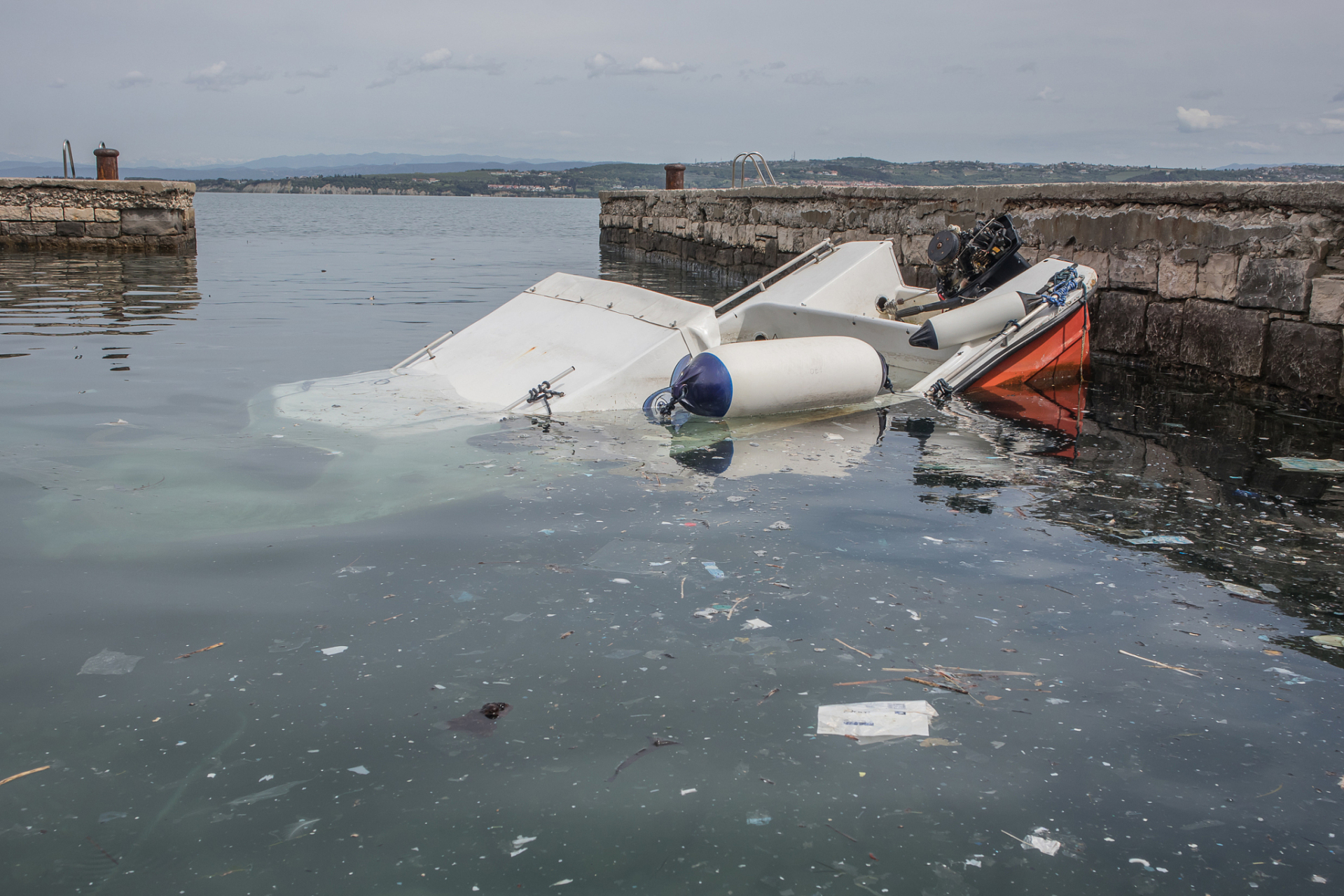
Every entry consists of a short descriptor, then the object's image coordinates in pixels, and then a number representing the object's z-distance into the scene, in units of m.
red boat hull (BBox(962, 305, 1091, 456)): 6.78
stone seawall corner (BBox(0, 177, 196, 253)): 18.23
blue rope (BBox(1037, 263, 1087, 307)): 7.06
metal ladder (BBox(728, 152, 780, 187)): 15.30
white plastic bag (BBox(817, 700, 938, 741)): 2.40
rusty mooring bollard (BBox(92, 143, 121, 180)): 18.30
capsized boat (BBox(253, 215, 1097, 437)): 5.94
